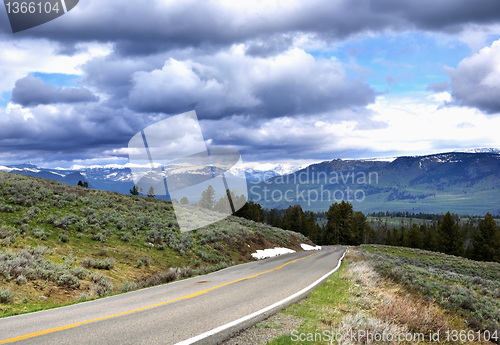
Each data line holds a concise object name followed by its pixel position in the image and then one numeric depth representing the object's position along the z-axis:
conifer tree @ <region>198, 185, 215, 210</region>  70.07
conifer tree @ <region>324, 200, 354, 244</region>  76.94
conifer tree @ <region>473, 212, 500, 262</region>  59.11
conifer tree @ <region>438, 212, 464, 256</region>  64.94
